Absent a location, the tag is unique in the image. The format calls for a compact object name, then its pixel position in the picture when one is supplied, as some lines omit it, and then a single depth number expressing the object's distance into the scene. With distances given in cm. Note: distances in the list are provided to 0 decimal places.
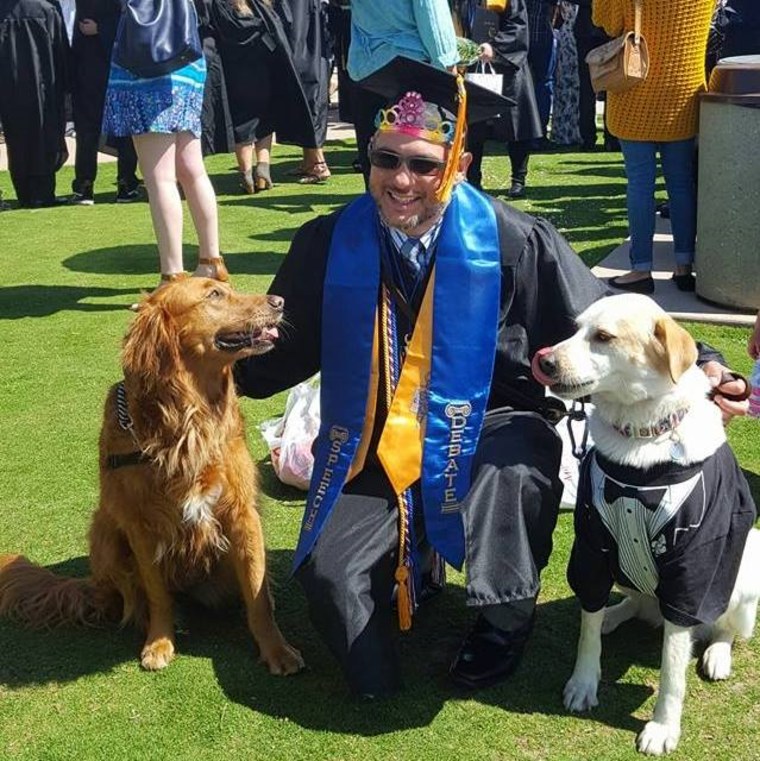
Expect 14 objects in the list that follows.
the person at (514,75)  916
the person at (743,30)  873
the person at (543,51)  1243
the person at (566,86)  1328
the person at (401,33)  630
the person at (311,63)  1080
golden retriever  315
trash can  588
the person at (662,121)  607
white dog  281
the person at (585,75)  1204
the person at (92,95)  978
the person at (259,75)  1031
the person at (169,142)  609
